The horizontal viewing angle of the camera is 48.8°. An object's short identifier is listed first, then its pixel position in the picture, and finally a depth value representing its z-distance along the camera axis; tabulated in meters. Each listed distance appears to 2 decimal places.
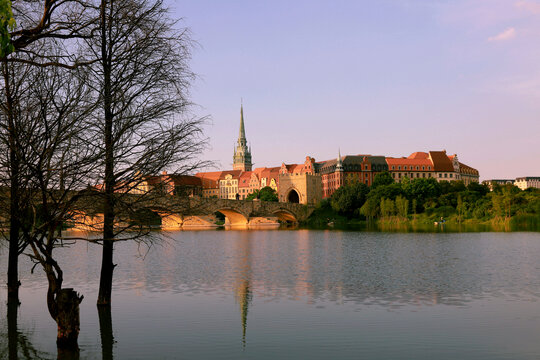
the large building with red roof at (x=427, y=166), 160.00
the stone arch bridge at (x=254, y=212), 103.56
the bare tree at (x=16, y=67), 5.90
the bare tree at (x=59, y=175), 10.29
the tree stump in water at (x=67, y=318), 11.61
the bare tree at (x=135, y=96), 13.03
